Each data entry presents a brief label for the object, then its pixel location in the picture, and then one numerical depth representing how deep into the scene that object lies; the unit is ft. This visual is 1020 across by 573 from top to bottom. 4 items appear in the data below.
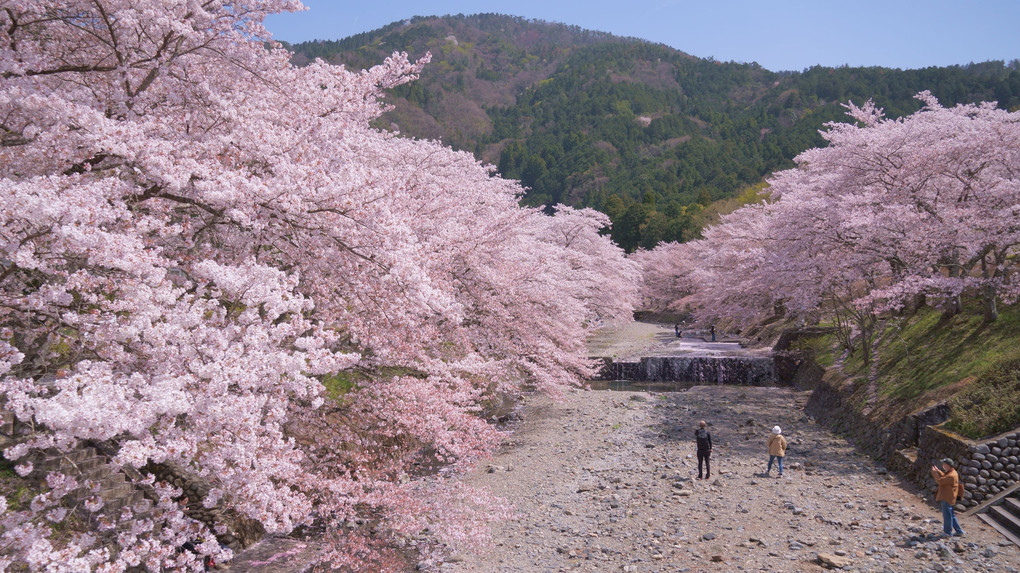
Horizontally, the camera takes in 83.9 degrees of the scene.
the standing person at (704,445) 41.83
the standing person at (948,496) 29.09
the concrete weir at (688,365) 87.04
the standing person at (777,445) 41.55
